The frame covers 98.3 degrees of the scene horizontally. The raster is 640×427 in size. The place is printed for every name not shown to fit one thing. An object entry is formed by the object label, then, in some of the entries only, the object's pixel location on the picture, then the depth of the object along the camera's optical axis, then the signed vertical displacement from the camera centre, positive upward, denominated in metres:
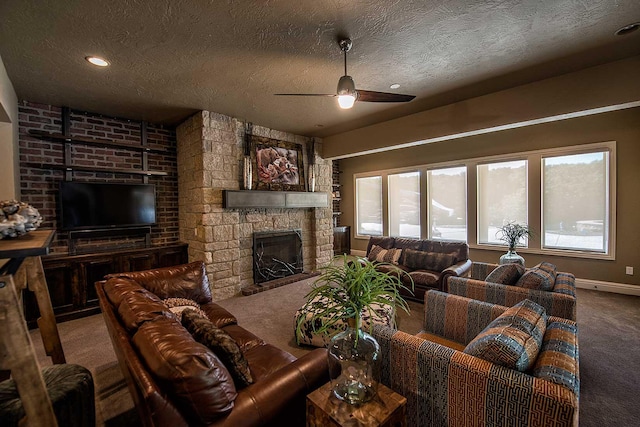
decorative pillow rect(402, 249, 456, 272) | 3.96 -0.77
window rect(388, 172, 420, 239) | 6.36 +0.10
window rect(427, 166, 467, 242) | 5.61 +0.11
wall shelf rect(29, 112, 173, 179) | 3.46 +0.97
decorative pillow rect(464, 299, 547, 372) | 1.24 -0.64
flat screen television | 3.57 +0.12
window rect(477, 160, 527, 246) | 4.89 +0.20
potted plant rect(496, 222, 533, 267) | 3.70 -0.46
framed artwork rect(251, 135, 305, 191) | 4.68 +0.83
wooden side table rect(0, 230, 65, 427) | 0.94 -0.47
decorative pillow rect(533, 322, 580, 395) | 1.13 -0.69
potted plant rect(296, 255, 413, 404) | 1.24 -0.56
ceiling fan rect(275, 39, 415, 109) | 2.33 +1.09
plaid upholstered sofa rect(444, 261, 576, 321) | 2.13 -0.74
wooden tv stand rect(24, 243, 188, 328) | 3.27 -0.78
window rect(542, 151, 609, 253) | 4.17 +0.07
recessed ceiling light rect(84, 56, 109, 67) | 2.47 +1.39
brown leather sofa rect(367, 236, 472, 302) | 3.67 -0.77
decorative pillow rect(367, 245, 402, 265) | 4.42 -0.75
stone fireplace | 4.00 +0.11
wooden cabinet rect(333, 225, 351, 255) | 7.28 -0.80
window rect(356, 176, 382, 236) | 7.10 +0.11
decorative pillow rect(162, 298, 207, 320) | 2.17 -0.76
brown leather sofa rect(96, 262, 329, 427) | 1.04 -0.69
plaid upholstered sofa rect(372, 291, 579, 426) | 1.08 -0.77
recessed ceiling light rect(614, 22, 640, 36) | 2.18 +1.42
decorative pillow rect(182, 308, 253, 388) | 1.33 -0.69
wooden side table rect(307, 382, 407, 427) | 1.15 -0.87
